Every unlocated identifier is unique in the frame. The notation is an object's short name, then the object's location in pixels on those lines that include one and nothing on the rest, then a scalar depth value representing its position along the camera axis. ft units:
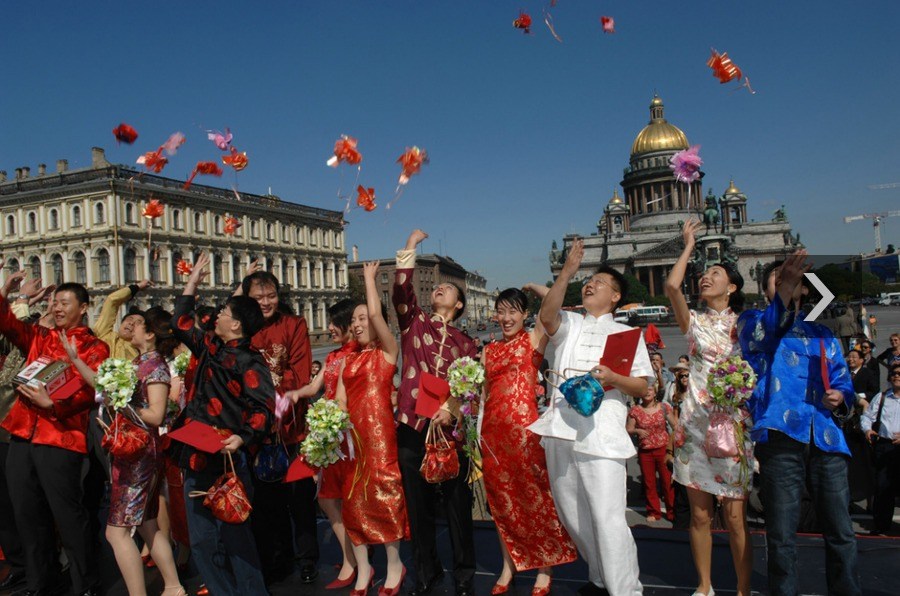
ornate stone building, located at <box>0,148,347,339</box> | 157.07
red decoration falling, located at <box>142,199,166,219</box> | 25.93
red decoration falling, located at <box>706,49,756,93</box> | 20.07
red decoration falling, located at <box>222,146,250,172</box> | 23.74
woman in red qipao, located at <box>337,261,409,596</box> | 14.73
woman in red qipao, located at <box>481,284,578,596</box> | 14.15
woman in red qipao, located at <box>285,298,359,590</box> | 15.92
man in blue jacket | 11.69
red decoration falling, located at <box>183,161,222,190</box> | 24.93
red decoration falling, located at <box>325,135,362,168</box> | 20.65
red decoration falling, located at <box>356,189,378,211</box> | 19.72
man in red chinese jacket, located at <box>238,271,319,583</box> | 16.34
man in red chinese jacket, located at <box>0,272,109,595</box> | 15.28
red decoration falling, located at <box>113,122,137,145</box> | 23.57
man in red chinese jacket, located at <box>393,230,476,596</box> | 14.83
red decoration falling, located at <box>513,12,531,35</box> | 21.27
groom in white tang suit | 12.44
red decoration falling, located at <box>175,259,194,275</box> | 20.02
